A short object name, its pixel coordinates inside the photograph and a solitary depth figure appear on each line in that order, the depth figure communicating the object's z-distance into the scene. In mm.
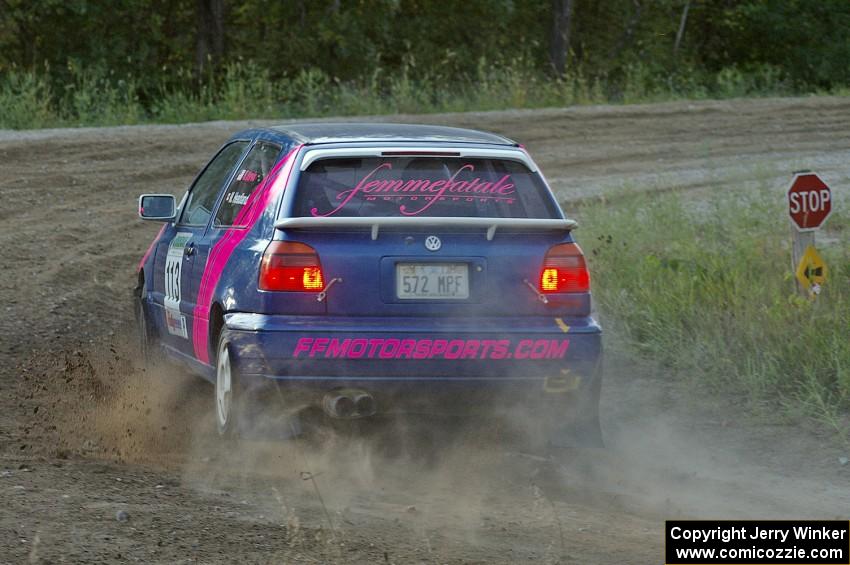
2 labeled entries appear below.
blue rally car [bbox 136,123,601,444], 12805
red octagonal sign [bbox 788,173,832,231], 18328
